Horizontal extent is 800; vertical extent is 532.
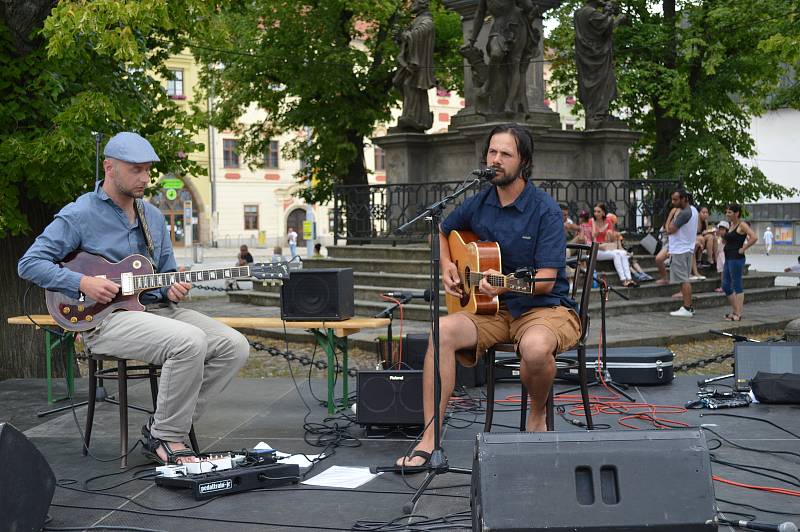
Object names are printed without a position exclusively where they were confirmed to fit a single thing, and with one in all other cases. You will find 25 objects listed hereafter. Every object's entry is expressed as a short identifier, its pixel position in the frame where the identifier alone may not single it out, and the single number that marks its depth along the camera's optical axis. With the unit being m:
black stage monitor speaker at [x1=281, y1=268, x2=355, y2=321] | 7.27
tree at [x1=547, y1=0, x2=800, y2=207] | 25.05
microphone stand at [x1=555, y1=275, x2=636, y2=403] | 7.91
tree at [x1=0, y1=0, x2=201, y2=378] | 8.89
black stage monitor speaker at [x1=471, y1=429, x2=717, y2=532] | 3.52
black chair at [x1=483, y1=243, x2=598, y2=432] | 5.57
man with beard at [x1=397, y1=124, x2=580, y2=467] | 5.43
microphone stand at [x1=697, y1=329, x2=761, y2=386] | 7.76
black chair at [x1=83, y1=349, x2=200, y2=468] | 5.71
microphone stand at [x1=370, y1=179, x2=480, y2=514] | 5.07
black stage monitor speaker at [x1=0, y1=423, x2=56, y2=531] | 3.90
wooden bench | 7.23
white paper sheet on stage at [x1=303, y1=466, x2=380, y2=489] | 5.22
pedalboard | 4.96
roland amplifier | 6.29
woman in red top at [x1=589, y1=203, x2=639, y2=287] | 15.48
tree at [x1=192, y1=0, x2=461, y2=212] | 25.06
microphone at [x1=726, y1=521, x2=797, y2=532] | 3.93
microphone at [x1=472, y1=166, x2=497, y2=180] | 5.27
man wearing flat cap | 5.53
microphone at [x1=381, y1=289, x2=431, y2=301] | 6.93
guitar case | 8.16
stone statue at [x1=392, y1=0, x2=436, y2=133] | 17.80
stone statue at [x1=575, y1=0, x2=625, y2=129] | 17.84
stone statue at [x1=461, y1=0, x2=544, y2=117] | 15.68
